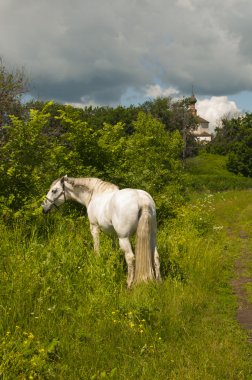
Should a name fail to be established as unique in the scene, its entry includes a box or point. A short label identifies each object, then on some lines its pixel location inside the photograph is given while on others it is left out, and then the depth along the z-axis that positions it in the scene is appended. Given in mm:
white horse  7668
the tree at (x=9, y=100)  15820
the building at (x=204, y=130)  136100
